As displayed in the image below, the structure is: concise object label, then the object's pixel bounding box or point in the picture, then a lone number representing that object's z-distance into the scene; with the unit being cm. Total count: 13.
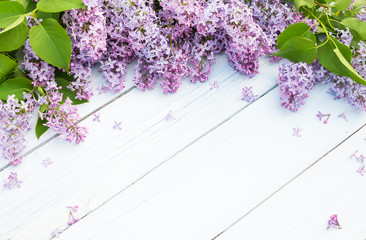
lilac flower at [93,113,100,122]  110
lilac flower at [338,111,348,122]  114
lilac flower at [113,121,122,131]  109
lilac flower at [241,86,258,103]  114
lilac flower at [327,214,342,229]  101
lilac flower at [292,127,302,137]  111
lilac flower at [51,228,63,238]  98
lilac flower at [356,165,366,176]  107
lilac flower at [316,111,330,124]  113
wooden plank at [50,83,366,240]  101
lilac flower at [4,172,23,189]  101
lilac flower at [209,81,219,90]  116
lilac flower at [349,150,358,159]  109
